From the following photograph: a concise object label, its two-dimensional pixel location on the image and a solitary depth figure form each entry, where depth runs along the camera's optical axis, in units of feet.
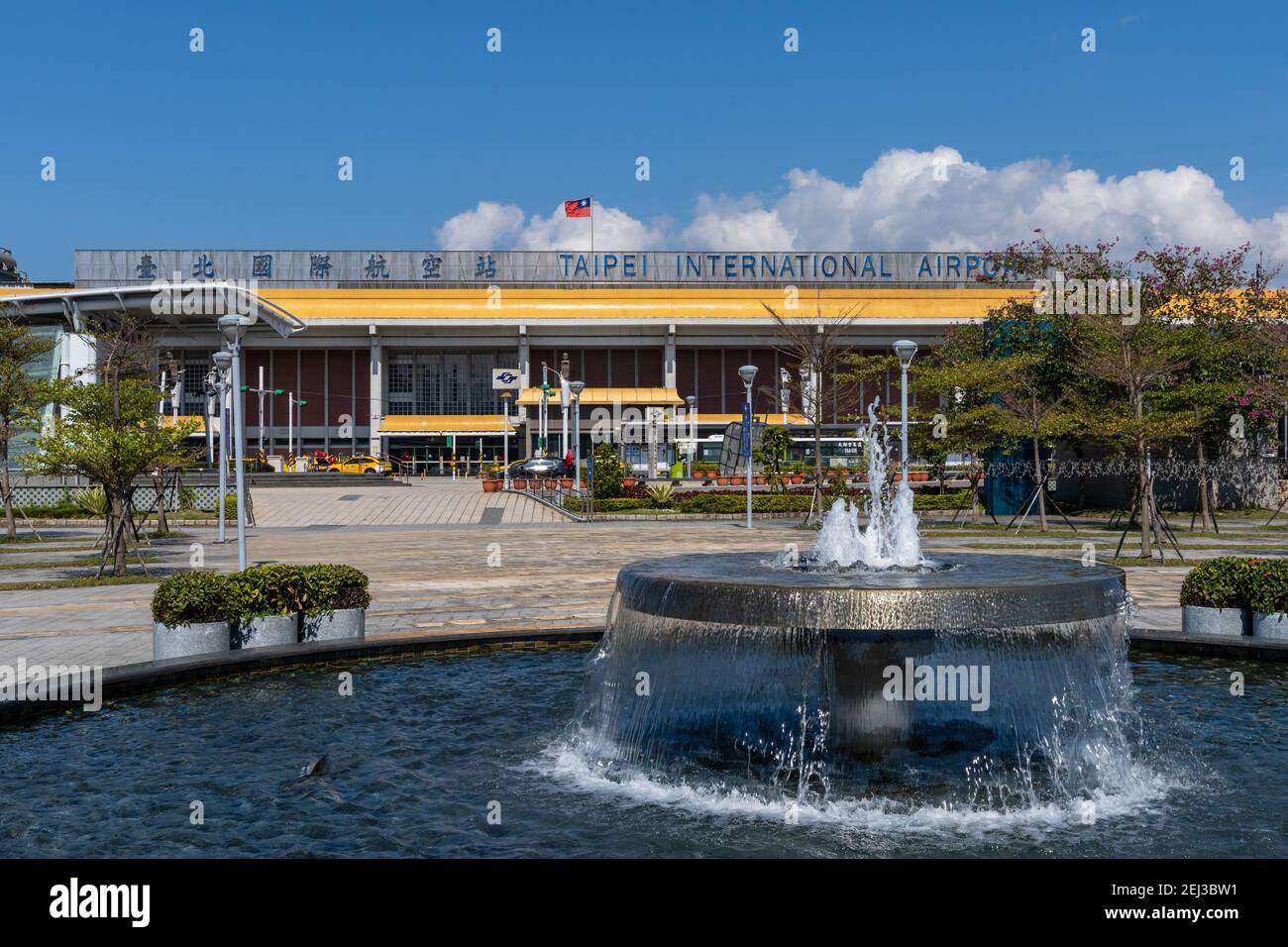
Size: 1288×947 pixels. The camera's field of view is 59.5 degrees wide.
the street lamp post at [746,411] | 106.11
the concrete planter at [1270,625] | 37.88
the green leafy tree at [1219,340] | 115.75
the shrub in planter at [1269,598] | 38.04
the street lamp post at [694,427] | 213.48
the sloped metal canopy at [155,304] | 160.45
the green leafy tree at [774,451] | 145.48
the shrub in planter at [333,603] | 38.69
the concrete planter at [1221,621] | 39.14
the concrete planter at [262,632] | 37.14
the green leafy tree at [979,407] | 107.55
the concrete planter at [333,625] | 38.78
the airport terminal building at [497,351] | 247.91
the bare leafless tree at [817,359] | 120.01
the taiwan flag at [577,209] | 236.63
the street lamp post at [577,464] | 134.10
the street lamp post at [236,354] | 47.78
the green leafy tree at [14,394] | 99.86
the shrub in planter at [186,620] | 35.32
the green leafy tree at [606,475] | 134.92
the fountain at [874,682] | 24.53
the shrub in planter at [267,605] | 37.14
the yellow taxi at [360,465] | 216.74
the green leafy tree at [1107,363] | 76.38
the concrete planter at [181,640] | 35.45
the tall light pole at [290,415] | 246.47
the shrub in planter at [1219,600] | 39.17
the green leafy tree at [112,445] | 61.21
